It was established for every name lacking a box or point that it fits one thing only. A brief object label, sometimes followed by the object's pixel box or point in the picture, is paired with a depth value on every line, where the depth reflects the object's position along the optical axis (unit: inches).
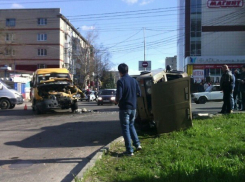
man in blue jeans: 257.1
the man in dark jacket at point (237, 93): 509.8
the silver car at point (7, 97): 892.0
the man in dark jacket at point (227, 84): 430.9
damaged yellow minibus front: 680.3
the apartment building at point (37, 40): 2281.0
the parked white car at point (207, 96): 1029.8
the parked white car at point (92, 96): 1607.4
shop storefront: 2127.2
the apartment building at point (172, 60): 3908.0
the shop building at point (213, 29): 2221.9
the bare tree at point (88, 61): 2232.9
